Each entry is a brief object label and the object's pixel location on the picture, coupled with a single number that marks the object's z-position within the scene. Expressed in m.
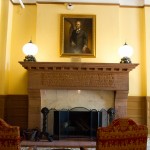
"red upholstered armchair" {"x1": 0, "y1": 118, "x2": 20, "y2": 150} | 2.28
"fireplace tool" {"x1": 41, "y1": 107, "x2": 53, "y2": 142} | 4.78
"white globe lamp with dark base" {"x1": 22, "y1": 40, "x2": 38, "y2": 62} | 4.84
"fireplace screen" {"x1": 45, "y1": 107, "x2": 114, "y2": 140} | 4.79
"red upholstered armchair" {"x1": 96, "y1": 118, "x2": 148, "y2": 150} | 2.26
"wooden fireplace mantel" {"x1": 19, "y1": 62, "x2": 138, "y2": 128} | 4.78
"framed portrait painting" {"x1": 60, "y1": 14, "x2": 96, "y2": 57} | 5.22
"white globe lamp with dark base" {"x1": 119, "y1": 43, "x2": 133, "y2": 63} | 4.89
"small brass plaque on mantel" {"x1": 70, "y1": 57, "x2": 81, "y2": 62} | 4.99
